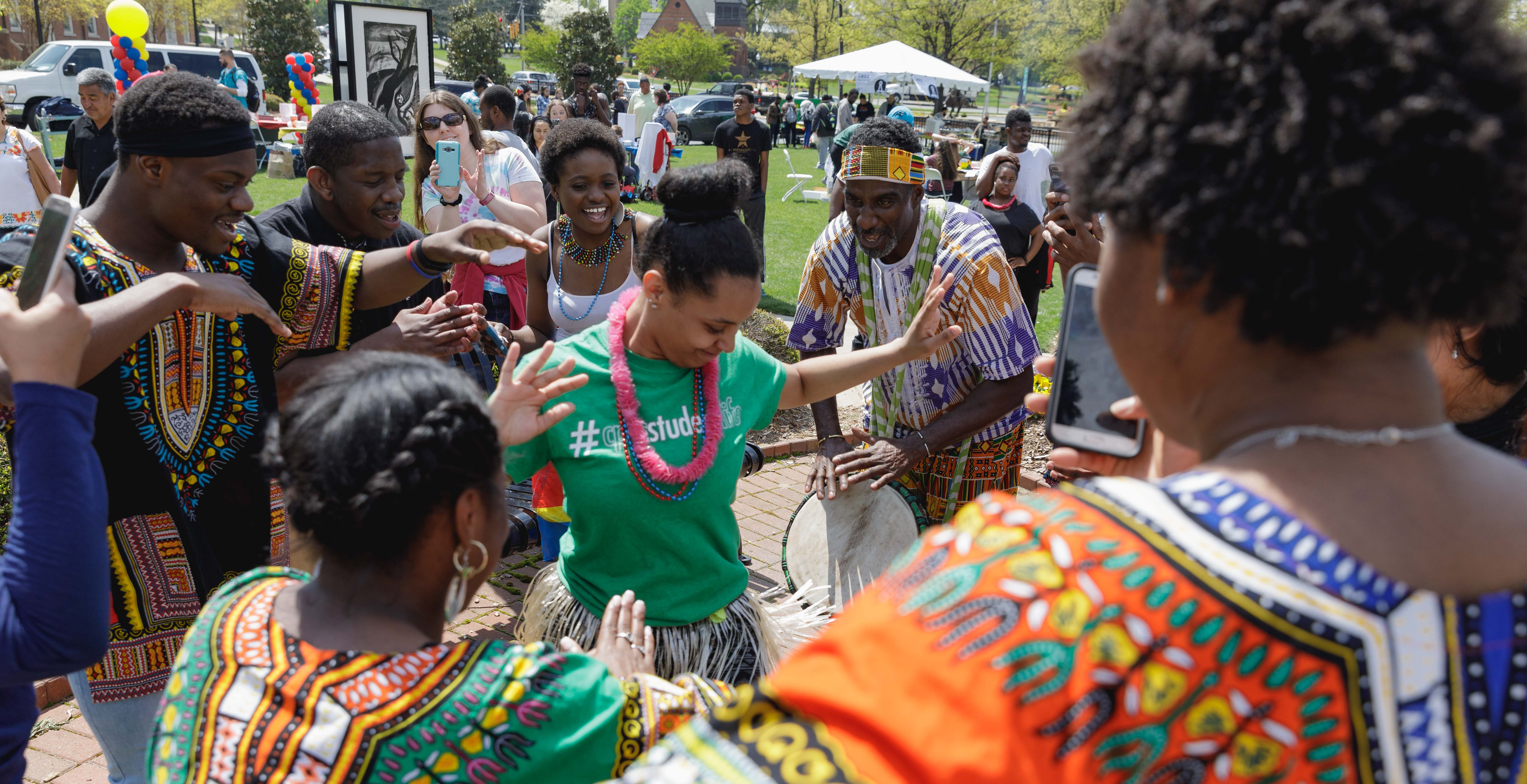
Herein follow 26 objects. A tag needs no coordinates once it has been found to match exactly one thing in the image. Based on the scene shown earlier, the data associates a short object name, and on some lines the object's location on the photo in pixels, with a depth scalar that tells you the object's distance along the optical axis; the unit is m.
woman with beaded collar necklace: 4.72
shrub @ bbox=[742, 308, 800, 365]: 7.64
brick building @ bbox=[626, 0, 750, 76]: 86.44
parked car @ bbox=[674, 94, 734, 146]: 30.81
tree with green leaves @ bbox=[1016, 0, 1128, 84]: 42.53
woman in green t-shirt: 2.53
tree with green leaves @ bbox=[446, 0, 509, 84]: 35.78
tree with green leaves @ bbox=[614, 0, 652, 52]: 88.19
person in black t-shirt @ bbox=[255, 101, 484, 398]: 3.84
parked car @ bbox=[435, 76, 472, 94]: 27.16
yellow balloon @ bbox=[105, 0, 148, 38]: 11.52
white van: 22.45
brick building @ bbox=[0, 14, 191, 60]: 40.03
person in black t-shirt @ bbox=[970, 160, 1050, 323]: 7.69
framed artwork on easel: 10.69
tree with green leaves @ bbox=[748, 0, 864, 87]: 51.66
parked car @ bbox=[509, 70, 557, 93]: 40.38
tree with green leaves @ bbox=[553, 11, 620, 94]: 34.22
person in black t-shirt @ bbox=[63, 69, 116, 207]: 7.67
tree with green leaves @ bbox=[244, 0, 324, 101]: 35.06
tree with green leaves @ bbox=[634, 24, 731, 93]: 55.94
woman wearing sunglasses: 5.99
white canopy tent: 21.39
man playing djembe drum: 3.45
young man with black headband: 2.48
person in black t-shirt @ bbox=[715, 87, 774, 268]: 12.56
